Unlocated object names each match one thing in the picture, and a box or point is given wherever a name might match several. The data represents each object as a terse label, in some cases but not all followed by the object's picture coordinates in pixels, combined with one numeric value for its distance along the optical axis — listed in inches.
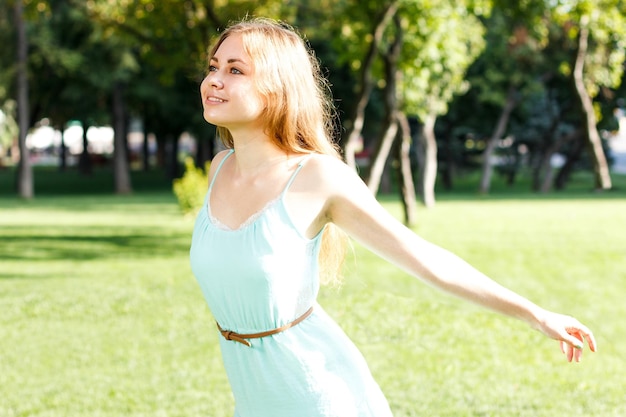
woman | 94.7
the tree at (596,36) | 424.5
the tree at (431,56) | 672.4
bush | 900.6
